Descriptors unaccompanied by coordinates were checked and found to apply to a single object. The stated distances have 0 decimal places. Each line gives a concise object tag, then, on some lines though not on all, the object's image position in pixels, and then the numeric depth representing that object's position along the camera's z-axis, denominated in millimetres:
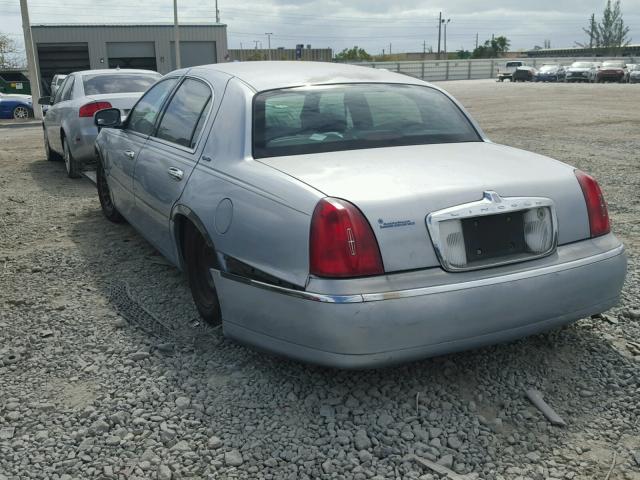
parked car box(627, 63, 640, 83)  46938
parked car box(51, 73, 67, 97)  17091
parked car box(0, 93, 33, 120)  24516
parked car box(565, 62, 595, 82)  51000
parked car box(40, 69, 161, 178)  8586
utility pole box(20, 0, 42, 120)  22656
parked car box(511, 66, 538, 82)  56125
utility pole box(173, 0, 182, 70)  35800
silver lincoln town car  2797
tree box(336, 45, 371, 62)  96712
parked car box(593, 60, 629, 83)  48344
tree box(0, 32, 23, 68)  50531
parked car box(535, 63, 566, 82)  53375
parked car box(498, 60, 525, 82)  58562
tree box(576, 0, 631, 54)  106125
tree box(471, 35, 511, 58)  99188
